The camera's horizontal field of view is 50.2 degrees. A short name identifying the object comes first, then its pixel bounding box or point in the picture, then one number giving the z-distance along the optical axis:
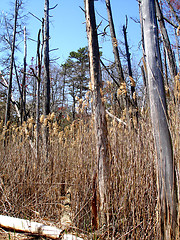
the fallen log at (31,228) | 1.50
